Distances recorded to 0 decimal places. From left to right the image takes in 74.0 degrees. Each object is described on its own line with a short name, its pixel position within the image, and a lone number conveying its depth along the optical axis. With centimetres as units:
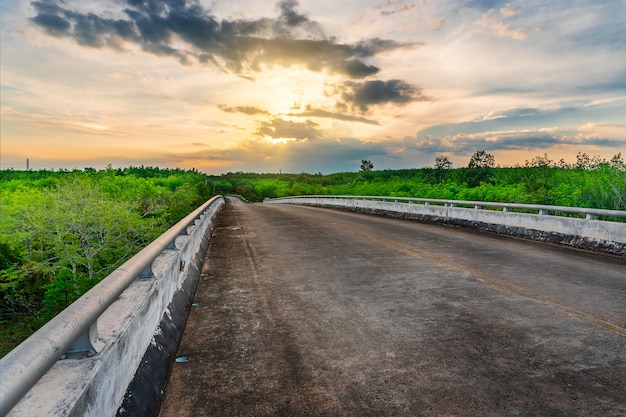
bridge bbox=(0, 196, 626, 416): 308
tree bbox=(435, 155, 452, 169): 8480
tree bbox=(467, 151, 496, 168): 7798
